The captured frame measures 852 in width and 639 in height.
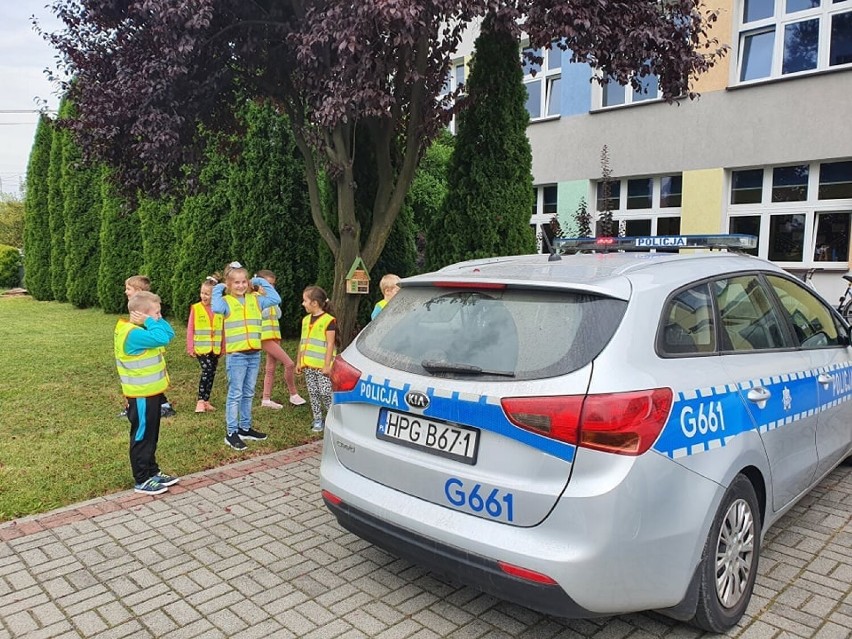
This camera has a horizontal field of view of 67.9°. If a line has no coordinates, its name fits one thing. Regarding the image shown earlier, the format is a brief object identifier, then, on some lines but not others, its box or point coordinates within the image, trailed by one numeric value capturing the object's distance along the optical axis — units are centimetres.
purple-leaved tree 566
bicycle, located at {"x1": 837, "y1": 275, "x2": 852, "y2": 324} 976
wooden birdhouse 736
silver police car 232
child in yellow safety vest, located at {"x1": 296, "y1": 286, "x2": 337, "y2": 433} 577
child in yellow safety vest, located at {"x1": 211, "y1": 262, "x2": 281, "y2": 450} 540
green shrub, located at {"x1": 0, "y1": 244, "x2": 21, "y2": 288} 2716
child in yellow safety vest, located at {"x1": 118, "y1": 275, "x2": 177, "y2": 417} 584
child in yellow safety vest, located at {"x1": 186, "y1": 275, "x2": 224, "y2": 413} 680
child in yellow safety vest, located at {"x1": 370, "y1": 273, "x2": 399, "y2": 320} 600
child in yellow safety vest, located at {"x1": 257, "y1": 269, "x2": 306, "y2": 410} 667
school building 1165
